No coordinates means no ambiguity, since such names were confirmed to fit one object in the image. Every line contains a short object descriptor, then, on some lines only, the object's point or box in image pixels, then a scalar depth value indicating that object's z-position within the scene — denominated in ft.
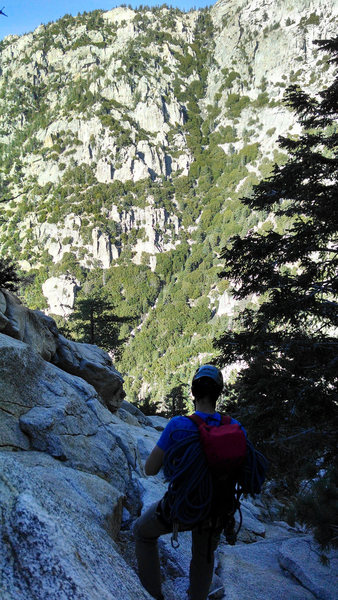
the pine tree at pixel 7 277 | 22.52
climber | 7.57
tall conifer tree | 20.77
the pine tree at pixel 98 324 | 70.79
